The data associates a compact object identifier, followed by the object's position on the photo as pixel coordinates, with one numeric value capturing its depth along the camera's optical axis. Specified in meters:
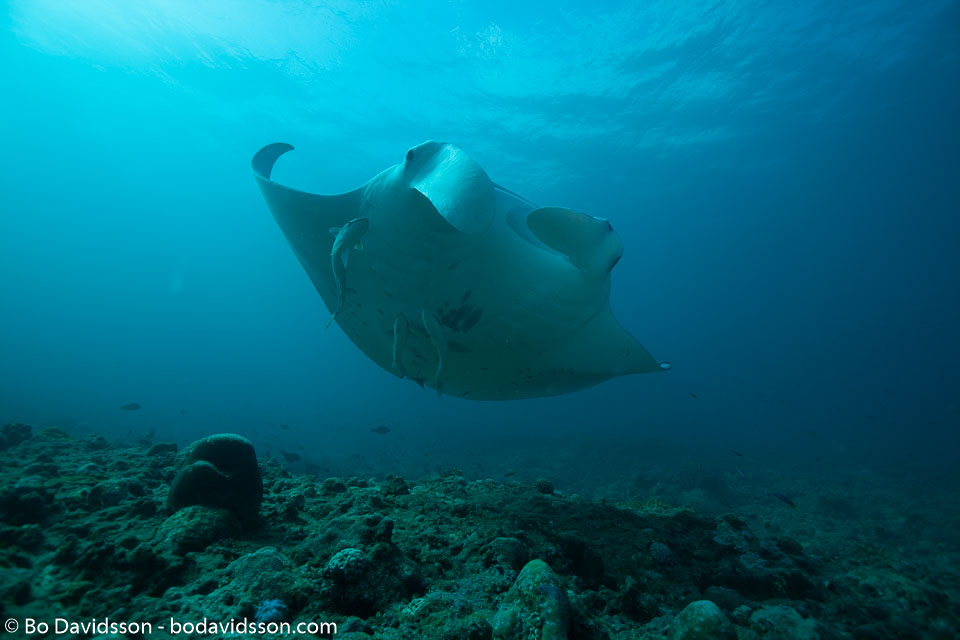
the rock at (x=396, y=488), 3.64
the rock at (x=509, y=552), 2.30
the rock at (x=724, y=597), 2.17
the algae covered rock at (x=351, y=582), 1.82
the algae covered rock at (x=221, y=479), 2.64
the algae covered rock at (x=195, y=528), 2.24
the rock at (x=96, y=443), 5.87
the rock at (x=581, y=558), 2.47
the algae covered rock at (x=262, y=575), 1.80
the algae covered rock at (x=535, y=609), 1.54
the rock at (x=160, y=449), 5.54
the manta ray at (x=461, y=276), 2.79
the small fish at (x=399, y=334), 3.61
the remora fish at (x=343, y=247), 2.96
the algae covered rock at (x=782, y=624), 1.85
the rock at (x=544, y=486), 4.15
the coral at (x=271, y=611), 1.65
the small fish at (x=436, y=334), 3.41
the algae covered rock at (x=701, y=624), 1.58
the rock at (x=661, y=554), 2.66
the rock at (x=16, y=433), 5.48
